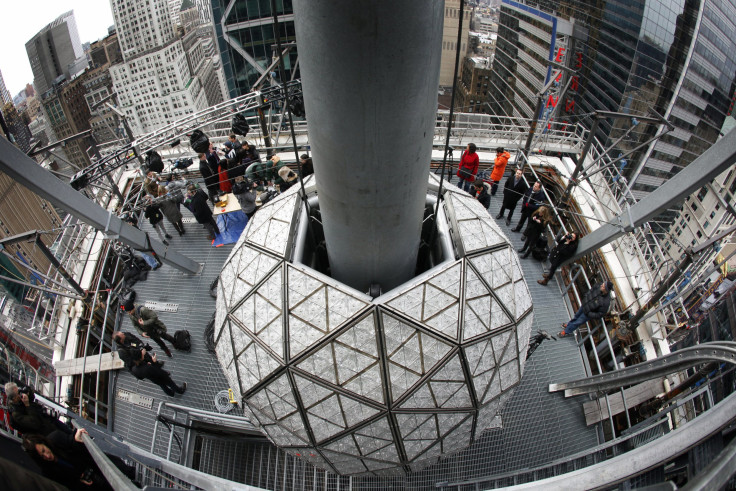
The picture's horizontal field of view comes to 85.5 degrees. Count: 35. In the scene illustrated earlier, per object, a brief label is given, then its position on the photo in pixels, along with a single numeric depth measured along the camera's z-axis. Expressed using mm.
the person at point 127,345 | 7828
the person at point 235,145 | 12361
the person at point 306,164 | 10758
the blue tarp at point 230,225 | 11602
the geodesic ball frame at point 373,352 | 4840
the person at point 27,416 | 5625
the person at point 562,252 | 9547
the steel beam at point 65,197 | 6715
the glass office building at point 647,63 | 46938
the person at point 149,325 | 8594
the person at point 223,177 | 11836
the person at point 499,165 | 11766
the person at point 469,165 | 11539
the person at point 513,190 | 10947
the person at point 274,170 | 11805
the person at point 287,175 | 10814
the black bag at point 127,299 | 9250
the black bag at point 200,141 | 11689
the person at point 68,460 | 4895
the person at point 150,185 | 11135
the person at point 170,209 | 10852
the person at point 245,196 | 10984
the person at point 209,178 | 11601
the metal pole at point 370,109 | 2697
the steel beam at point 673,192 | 6941
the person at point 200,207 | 10709
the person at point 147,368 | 7863
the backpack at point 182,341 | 9352
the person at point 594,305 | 8422
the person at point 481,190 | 10800
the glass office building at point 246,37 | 28856
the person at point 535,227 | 10047
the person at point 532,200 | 10516
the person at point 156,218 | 10797
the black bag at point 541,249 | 10914
